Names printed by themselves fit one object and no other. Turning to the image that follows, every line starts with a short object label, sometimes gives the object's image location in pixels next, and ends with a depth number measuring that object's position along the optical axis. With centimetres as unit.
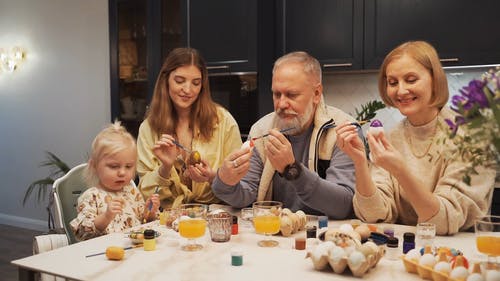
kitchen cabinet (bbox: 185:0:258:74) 378
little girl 202
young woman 240
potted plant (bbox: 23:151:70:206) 519
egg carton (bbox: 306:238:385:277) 131
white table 134
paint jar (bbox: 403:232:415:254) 148
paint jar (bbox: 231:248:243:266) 142
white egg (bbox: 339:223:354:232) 150
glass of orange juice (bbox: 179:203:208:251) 161
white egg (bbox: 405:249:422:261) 133
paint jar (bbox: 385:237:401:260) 146
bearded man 196
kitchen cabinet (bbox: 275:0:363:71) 359
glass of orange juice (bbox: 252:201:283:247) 165
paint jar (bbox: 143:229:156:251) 159
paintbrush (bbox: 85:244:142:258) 153
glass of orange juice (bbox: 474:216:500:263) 131
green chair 220
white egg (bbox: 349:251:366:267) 130
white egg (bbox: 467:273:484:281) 117
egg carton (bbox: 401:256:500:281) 117
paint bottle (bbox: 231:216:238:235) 177
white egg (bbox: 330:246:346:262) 133
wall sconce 562
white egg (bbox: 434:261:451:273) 124
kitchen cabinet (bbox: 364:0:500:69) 317
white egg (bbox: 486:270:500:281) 116
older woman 167
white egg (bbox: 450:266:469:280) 121
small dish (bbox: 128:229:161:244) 163
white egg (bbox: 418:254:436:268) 128
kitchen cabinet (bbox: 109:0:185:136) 430
